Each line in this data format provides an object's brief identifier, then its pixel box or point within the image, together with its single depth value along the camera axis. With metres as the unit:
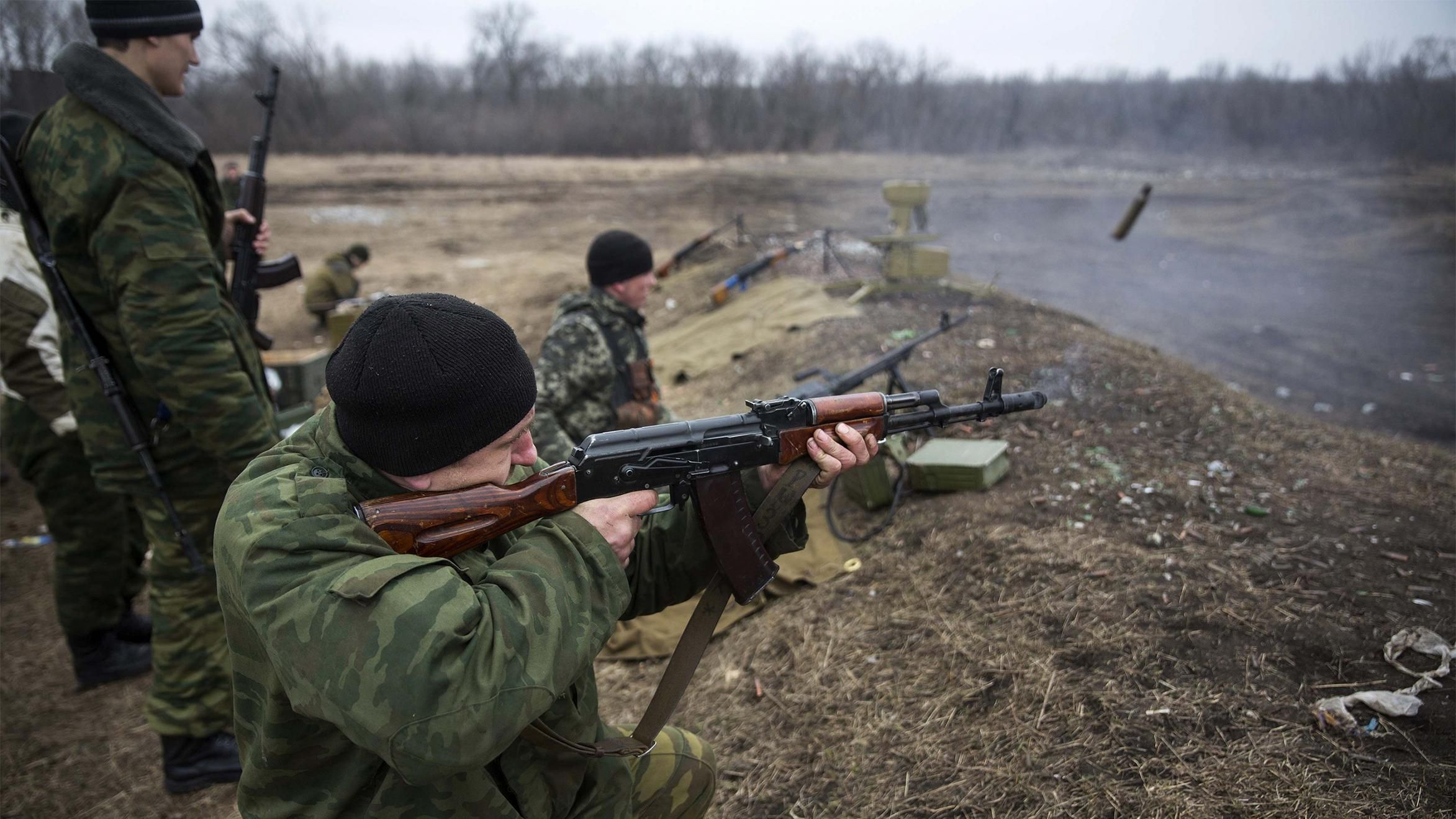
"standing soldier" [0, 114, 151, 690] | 4.17
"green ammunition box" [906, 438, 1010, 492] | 4.74
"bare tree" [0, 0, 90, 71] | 22.98
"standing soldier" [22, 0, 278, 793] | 3.00
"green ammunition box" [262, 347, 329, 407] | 7.40
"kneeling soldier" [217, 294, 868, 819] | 1.45
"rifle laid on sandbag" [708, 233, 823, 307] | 10.80
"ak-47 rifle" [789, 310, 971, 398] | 4.93
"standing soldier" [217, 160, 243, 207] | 10.08
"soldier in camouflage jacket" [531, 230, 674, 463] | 4.36
